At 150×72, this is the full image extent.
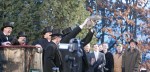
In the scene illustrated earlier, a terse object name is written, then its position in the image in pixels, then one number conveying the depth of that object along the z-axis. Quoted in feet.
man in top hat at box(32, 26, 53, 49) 31.55
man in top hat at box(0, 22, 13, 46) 30.93
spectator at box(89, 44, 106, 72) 39.16
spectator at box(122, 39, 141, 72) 39.37
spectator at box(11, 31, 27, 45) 33.17
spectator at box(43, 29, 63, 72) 27.58
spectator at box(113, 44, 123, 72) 42.55
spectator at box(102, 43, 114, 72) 41.03
